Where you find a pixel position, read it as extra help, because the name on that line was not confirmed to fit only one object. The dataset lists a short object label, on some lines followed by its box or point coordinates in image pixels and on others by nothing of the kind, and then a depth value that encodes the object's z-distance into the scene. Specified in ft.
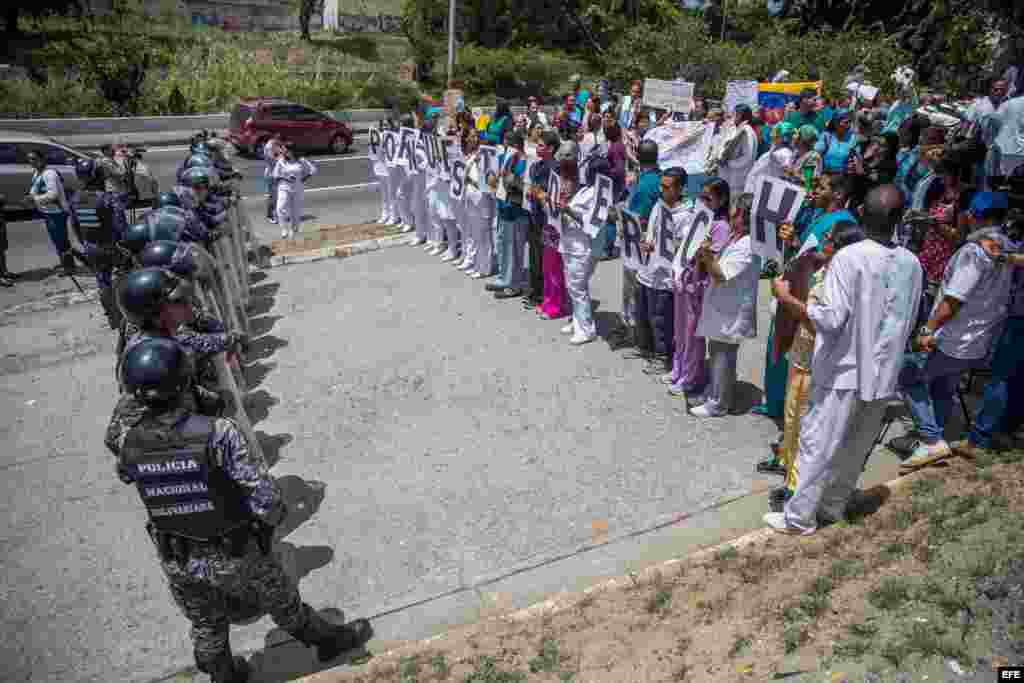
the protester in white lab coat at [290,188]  41.52
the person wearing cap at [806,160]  28.68
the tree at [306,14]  128.88
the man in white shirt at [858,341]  13.73
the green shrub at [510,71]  116.67
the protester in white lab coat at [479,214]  33.19
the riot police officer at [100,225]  32.27
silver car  49.21
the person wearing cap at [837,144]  30.76
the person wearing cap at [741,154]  36.55
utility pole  80.25
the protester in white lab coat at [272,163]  41.98
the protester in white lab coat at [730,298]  19.98
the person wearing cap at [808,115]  37.40
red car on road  69.46
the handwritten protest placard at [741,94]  44.42
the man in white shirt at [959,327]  16.34
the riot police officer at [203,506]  11.23
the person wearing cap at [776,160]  30.99
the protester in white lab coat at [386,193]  44.01
